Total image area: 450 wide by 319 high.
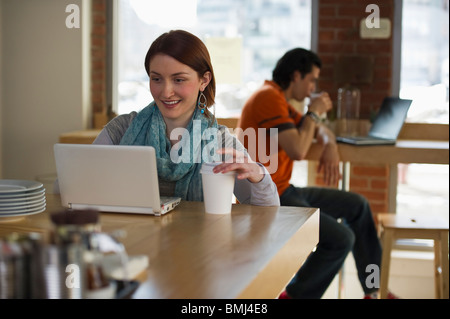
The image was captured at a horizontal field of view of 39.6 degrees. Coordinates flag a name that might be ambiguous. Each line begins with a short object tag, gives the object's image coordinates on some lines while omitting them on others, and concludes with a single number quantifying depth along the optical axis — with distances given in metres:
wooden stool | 2.88
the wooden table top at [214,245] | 1.03
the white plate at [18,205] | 1.47
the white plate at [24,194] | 1.48
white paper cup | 1.55
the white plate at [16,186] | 1.49
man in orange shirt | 2.81
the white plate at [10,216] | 1.47
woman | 1.90
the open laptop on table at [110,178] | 1.48
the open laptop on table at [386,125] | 3.31
